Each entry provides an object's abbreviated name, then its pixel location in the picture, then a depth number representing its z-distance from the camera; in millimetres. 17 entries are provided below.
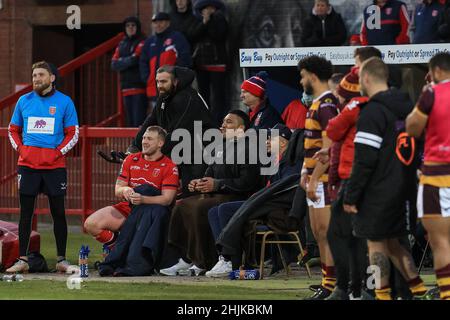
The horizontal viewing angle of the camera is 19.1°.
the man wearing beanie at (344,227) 10383
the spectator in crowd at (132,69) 20062
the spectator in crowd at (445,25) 17062
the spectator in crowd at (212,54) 19578
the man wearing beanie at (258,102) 13984
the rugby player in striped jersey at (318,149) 10914
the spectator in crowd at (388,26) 17812
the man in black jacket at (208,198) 13688
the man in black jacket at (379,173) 9922
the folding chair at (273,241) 13203
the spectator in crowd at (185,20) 19562
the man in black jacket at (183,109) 14219
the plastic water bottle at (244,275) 13086
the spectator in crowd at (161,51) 19219
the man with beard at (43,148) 13773
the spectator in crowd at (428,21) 17359
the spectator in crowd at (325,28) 18719
